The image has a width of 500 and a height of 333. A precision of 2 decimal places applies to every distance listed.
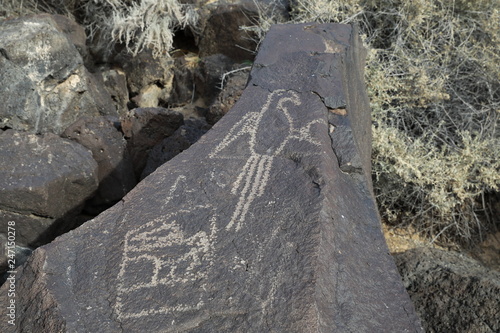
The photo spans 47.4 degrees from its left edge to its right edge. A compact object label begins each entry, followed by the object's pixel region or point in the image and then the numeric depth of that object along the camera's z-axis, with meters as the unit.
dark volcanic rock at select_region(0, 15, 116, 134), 3.64
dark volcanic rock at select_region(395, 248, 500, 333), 2.41
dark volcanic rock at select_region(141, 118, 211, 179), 3.27
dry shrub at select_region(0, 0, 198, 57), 4.73
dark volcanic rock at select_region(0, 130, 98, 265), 2.83
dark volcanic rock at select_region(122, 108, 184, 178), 3.42
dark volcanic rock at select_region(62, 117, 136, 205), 3.38
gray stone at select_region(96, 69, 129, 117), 4.64
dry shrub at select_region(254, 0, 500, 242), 3.29
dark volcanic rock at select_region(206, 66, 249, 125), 3.58
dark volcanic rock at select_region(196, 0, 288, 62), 4.54
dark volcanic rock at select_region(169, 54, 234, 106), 4.40
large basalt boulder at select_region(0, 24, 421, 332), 1.74
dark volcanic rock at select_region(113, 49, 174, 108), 4.70
